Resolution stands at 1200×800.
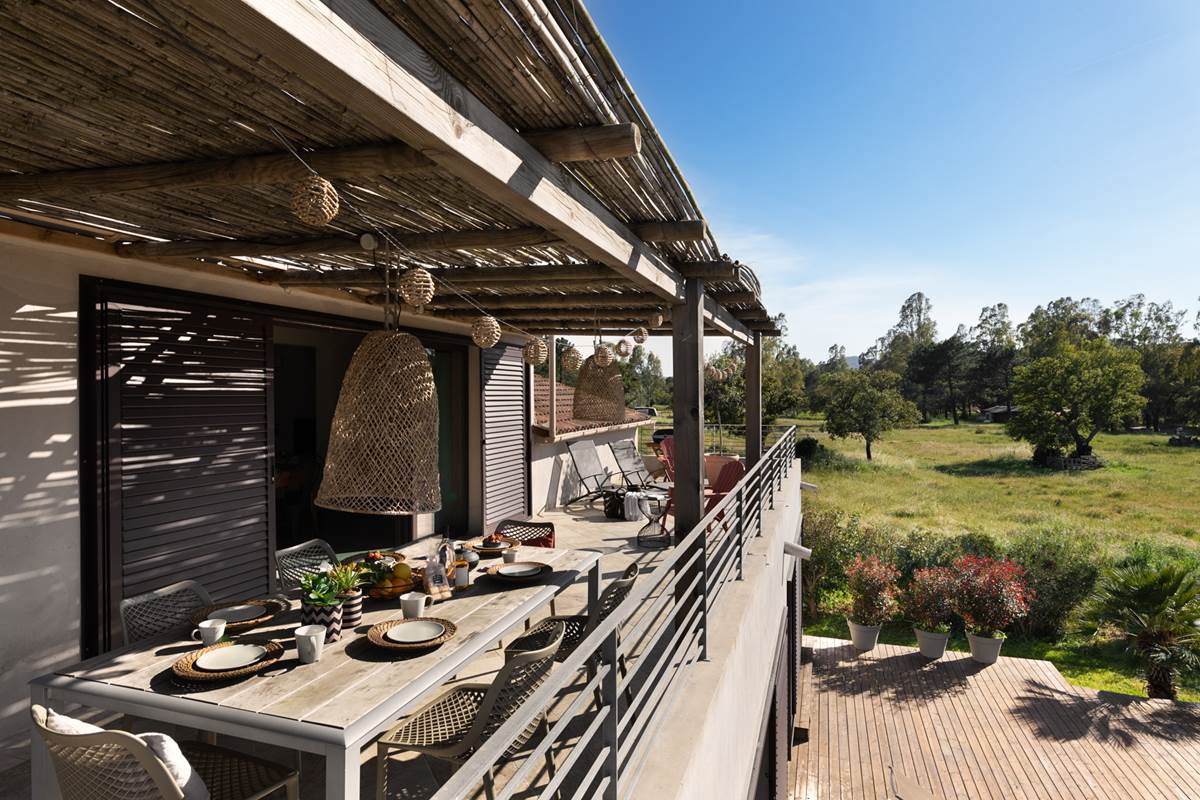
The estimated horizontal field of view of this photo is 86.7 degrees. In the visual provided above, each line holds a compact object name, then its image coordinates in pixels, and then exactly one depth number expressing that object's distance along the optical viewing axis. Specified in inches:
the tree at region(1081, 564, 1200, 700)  410.3
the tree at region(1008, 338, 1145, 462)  1155.9
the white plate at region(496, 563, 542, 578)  151.5
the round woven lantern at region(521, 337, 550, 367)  276.4
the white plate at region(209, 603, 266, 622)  122.3
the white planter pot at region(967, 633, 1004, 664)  422.6
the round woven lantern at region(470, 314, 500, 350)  201.2
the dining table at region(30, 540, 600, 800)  83.7
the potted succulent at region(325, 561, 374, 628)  121.0
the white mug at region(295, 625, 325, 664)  104.1
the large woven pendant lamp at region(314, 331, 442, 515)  125.0
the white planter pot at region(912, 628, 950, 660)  426.9
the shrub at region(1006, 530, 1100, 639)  554.3
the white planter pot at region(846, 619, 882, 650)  448.1
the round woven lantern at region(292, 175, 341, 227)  90.1
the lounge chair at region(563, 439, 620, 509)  446.0
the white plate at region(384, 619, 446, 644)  113.5
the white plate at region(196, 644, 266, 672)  99.7
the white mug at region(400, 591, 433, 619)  125.2
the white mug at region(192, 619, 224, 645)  108.0
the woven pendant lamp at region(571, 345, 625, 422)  261.6
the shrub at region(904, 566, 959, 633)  470.6
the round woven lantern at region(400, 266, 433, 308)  139.4
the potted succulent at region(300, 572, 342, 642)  115.2
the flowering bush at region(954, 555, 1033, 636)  456.8
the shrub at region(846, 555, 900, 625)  469.4
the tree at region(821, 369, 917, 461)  1159.0
